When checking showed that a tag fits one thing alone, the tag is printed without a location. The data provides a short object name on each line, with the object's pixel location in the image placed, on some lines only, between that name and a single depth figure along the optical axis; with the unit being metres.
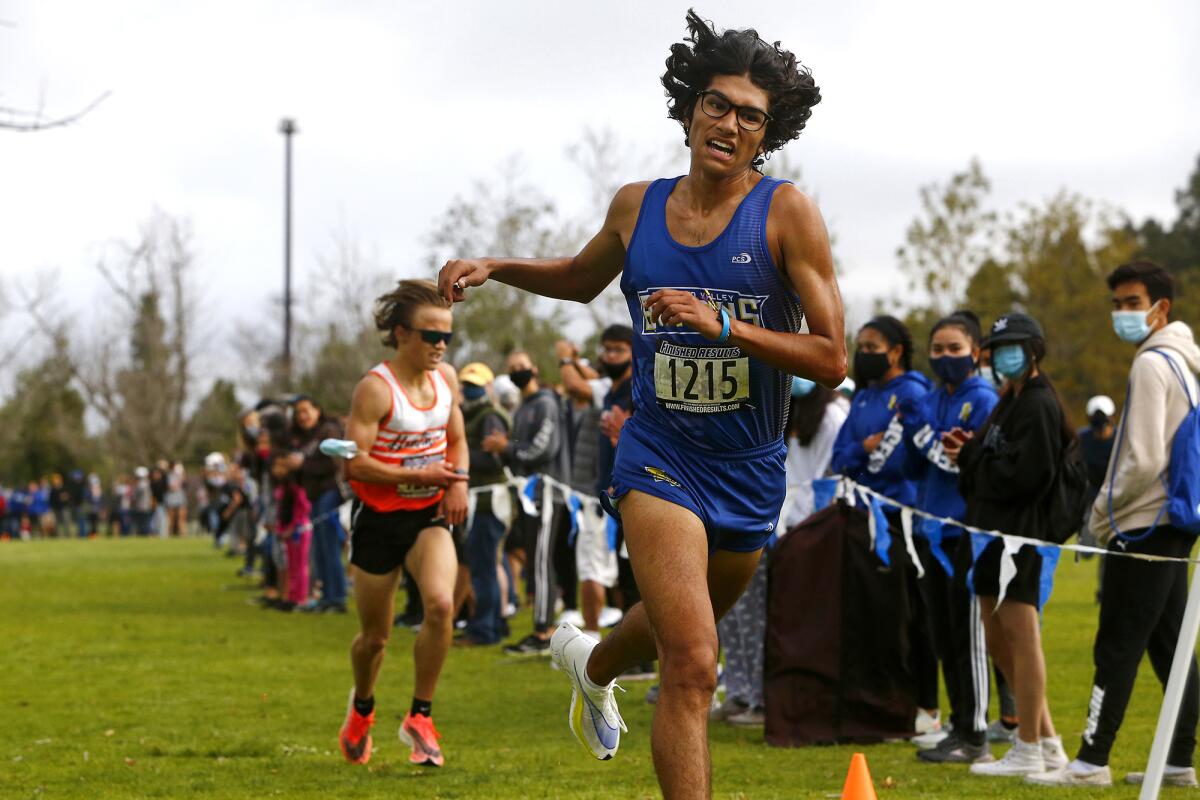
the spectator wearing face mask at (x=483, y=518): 13.58
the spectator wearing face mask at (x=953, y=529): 7.66
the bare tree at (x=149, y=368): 60.06
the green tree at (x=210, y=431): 64.00
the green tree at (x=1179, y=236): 69.75
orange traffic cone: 4.86
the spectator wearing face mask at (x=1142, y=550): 6.63
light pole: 53.56
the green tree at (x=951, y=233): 53.56
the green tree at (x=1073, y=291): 50.50
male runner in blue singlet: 4.64
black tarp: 8.22
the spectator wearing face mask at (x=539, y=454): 13.08
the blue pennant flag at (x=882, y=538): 8.26
